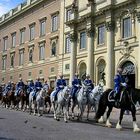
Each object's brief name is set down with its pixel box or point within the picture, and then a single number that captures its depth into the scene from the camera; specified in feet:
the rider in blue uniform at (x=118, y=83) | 59.53
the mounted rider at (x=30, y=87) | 94.66
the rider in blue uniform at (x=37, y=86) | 86.96
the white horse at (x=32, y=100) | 86.58
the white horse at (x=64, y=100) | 70.49
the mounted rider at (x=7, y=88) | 116.39
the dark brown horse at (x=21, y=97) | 100.29
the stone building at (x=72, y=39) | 129.59
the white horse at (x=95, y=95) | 75.72
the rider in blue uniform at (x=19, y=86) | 103.60
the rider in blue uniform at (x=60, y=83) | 74.43
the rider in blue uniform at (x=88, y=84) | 72.22
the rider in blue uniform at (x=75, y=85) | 76.33
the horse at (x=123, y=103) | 56.81
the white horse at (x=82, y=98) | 70.74
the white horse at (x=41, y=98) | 81.56
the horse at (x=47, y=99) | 94.75
